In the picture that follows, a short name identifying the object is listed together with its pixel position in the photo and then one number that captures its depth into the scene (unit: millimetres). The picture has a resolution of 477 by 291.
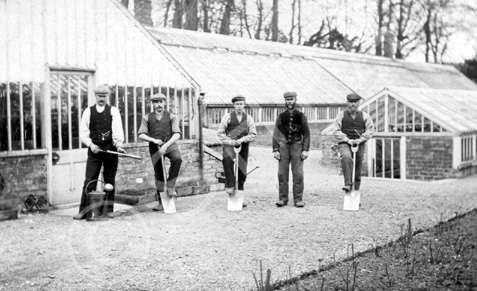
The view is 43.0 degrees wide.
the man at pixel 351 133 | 9680
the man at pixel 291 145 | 9641
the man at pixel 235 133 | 9578
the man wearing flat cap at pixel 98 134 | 8562
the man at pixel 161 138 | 9102
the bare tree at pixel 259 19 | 26377
